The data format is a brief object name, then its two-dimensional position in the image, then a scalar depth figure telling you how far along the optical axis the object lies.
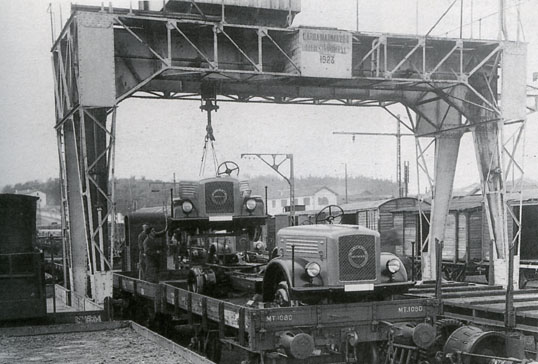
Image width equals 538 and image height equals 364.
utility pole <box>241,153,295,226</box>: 33.48
